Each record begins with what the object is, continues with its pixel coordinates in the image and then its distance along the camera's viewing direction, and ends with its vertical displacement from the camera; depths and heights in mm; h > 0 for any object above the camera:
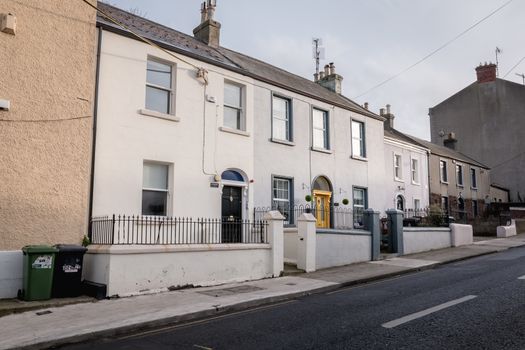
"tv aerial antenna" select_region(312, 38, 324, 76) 28641 +11159
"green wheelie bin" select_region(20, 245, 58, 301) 8727 -882
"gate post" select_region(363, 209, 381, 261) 15570 -9
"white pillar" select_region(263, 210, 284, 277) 12133 -297
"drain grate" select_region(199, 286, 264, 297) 9695 -1394
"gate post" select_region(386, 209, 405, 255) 16719 +32
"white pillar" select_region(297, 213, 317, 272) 13047 -428
